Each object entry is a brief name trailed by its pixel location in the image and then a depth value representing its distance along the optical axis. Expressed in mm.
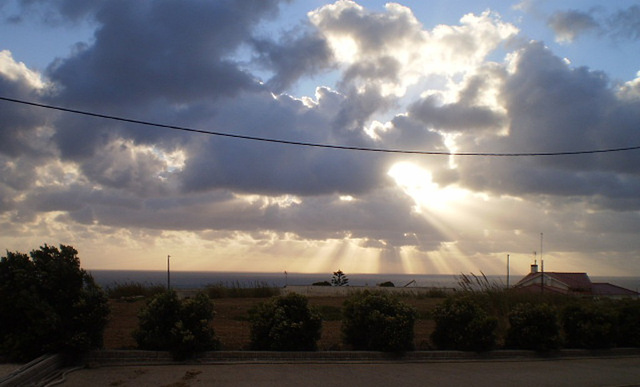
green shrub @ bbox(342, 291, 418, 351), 11125
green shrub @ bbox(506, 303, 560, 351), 12414
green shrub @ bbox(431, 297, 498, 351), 11812
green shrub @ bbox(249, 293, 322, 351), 10789
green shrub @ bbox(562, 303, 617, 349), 13195
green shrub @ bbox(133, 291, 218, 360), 10000
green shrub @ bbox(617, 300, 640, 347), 13977
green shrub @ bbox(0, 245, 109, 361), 9289
